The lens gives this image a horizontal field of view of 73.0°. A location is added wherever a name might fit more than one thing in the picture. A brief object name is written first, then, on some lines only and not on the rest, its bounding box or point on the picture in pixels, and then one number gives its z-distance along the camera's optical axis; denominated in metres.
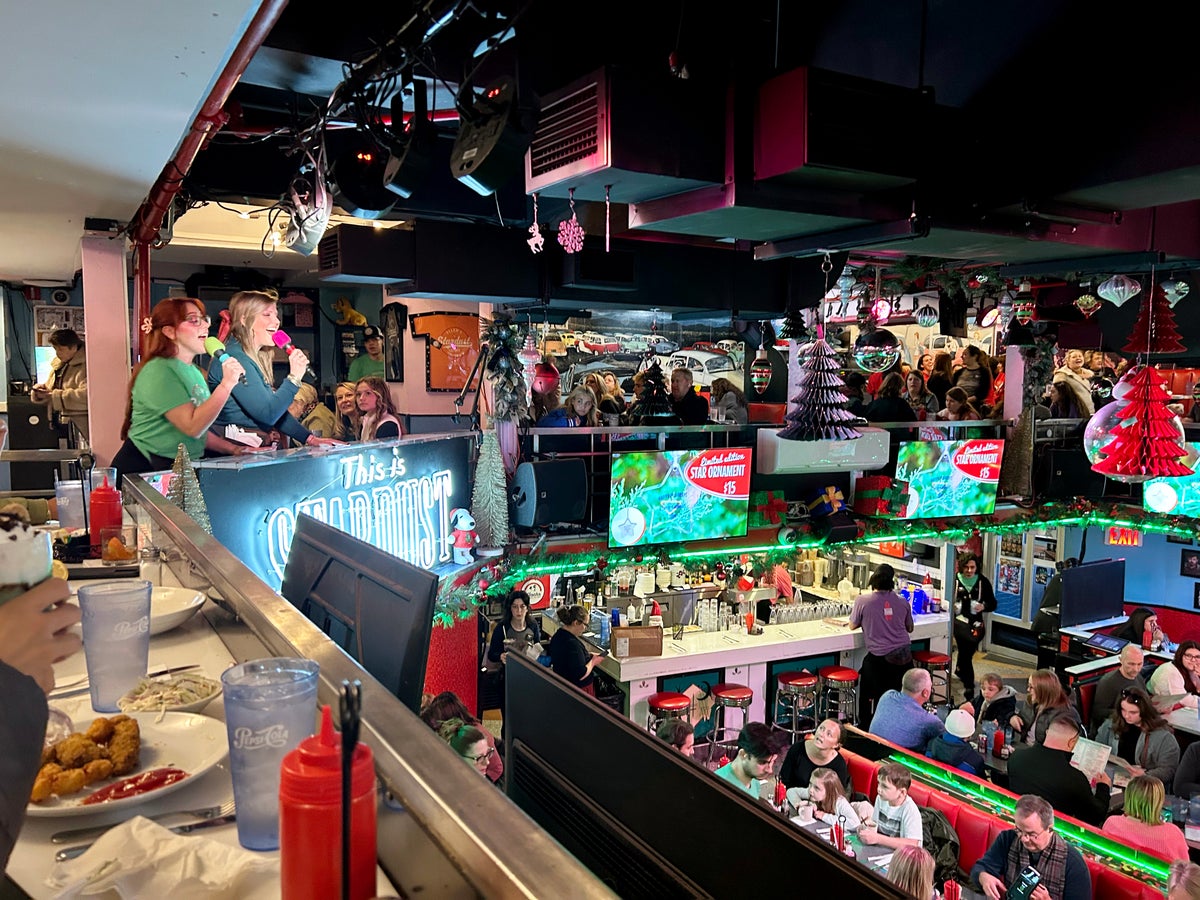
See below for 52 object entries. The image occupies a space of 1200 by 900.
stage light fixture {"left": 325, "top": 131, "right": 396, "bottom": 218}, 3.92
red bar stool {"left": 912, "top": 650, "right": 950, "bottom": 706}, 8.82
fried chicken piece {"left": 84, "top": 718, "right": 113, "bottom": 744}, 1.06
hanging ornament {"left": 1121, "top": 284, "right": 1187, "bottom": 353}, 5.18
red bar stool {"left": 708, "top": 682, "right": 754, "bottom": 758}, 7.73
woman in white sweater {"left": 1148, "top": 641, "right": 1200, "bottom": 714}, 7.20
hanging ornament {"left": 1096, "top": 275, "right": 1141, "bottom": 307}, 5.62
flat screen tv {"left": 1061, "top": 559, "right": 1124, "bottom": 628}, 9.47
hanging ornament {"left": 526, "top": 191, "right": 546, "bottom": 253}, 4.25
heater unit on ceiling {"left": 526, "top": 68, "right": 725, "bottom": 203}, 2.74
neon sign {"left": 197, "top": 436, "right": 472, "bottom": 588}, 3.11
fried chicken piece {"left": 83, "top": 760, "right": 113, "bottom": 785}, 0.99
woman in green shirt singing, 3.25
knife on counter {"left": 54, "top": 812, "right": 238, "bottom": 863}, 0.83
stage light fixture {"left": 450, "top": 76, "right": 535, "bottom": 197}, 2.71
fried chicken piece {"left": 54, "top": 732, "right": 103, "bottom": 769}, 1.00
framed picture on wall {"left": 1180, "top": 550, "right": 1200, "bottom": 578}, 11.06
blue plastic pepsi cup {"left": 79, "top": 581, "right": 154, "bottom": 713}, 1.29
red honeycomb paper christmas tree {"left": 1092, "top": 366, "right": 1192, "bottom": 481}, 4.90
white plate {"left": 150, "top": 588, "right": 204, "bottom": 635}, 1.62
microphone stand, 6.79
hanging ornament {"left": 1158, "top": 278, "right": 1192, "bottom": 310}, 6.06
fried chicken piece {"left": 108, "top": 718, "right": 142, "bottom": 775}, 1.02
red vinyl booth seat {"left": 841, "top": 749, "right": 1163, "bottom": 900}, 4.48
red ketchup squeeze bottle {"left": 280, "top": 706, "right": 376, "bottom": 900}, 0.61
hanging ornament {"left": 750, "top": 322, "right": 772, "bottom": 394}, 7.61
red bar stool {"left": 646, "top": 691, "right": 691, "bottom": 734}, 7.30
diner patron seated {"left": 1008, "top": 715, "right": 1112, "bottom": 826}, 5.37
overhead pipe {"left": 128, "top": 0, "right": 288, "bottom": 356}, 2.24
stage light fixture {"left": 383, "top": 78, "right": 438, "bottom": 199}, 3.14
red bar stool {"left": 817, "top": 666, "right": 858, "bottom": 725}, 8.30
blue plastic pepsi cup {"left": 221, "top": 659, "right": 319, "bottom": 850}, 0.83
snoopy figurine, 5.92
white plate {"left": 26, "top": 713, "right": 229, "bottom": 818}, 0.91
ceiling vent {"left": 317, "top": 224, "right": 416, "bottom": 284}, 5.76
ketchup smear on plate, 0.94
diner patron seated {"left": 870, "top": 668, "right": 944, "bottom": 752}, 6.56
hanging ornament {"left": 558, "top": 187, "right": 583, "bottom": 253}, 4.50
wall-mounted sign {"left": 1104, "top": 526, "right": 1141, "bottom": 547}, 11.26
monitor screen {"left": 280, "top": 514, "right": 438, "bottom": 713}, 1.18
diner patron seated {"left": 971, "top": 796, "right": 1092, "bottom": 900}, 4.18
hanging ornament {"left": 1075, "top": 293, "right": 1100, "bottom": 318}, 7.91
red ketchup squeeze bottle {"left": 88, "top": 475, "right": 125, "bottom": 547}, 2.57
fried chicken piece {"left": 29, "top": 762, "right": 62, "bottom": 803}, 0.94
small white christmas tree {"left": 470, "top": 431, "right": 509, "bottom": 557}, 6.24
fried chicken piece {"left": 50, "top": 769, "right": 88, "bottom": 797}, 0.95
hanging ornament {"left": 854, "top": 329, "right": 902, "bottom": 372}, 6.08
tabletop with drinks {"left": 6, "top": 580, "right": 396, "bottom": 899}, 0.83
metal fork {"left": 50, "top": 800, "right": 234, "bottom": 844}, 0.89
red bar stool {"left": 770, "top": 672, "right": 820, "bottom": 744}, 8.10
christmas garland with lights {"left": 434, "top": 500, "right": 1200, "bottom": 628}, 6.38
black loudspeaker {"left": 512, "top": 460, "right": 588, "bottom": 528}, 6.61
